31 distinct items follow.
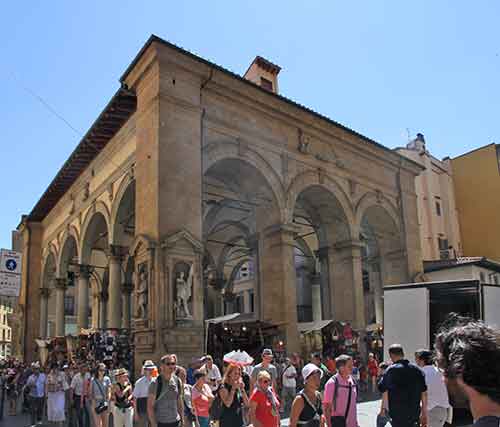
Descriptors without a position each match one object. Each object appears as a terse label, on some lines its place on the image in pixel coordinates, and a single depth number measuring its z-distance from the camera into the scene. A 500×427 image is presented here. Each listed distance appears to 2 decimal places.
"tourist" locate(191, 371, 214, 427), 6.94
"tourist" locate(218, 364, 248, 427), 5.97
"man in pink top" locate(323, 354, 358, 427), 5.66
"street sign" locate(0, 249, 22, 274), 9.56
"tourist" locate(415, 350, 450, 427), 6.26
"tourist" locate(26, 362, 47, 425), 13.77
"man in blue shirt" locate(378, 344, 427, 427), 5.70
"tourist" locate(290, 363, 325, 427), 5.15
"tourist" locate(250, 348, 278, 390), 9.04
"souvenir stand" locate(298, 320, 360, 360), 18.36
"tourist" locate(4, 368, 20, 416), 17.89
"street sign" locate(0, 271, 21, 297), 9.36
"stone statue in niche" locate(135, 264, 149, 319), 14.01
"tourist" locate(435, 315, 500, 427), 1.75
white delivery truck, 9.30
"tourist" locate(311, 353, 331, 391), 12.19
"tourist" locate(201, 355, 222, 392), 9.69
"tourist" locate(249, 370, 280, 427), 5.55
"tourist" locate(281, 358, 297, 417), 13.16
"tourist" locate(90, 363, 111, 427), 9.65
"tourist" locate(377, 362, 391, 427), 6.05
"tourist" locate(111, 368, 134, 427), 8.71
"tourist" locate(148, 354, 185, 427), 6.35
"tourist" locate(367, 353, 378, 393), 18.62
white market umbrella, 6.72
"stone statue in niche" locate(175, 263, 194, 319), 13.88
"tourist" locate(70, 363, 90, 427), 11.06
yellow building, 34.88
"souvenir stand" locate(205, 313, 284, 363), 15.97
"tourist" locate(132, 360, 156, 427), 7.68
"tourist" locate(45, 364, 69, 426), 11.02
